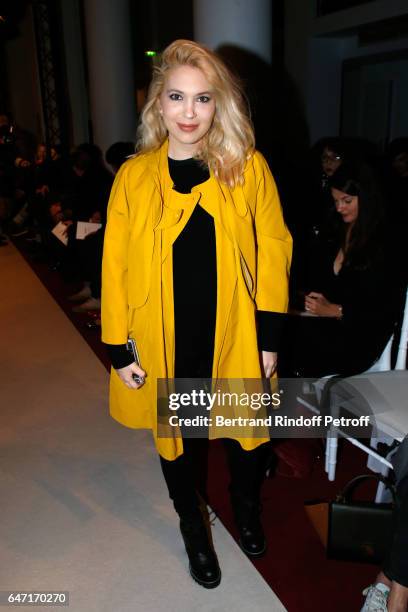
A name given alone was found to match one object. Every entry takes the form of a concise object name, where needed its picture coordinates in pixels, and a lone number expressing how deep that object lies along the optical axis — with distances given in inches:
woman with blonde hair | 57.4
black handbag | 64.9
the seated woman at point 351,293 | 80.5
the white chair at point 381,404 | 71.1
